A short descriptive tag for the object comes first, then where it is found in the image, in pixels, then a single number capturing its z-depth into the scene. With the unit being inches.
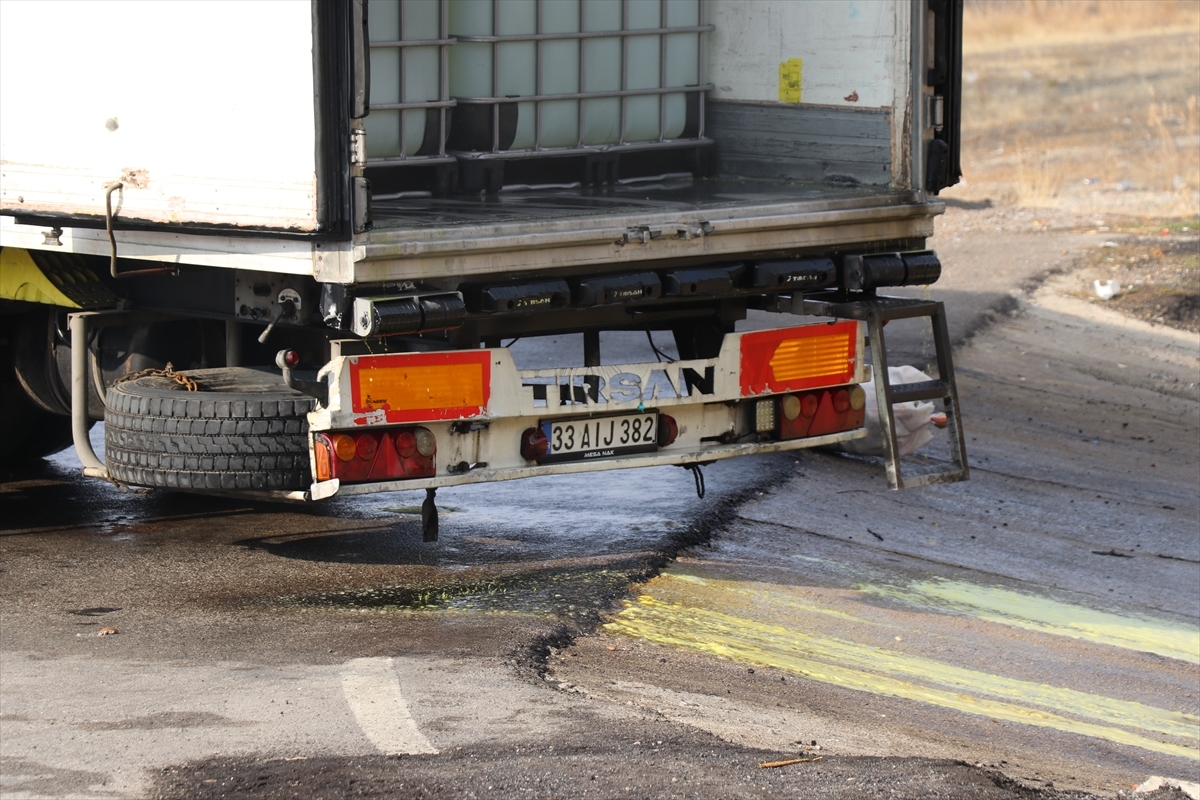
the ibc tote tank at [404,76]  492.5
